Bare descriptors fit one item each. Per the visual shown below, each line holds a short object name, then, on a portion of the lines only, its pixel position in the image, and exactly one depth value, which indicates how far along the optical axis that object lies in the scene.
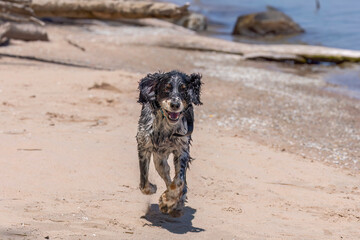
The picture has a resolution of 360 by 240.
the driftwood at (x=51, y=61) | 13.53
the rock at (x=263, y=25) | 26.73
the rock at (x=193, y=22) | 26.95
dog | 5.65
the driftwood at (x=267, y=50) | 19.17
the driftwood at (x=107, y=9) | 14.45
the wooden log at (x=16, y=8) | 13.61
